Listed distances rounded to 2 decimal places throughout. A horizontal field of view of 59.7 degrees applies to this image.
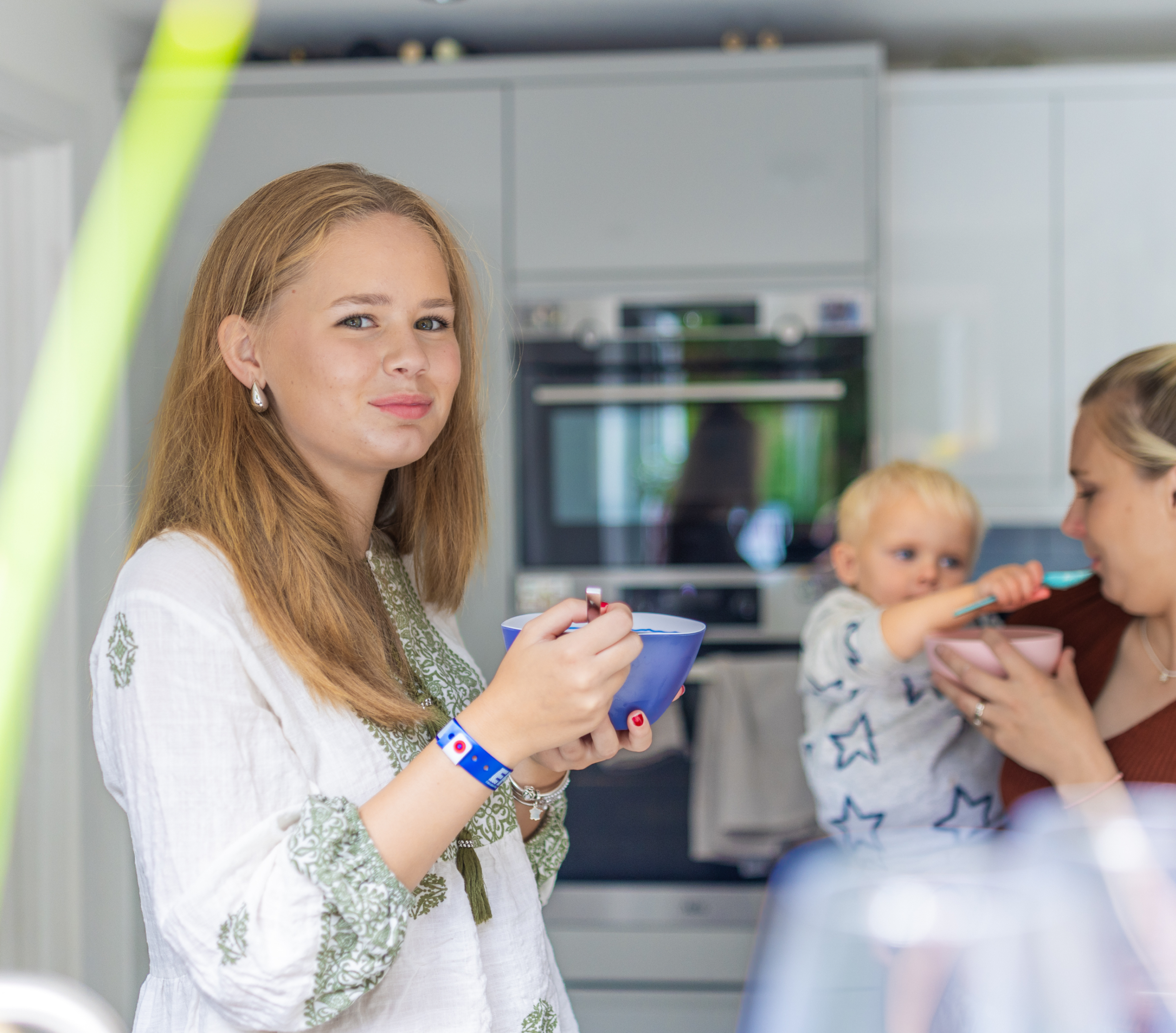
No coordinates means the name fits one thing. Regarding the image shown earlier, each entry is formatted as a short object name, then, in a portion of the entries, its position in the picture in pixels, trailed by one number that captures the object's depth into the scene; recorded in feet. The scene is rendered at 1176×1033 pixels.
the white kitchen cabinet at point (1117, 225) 7.18
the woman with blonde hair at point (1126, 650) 3.71
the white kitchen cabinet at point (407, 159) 6.91
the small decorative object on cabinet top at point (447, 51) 6.96
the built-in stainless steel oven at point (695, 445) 6.77
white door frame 6.57
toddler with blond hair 4.57
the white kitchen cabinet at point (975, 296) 7.25
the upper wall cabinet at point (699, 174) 6.72
